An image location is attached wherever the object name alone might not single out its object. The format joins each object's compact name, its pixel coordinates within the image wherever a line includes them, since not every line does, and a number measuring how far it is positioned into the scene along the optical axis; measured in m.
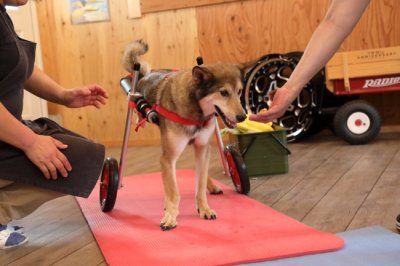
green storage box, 2.79
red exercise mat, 1.59
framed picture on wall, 4.49
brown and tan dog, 1.95
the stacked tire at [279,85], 3.68
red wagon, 3.49
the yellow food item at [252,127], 2.86
